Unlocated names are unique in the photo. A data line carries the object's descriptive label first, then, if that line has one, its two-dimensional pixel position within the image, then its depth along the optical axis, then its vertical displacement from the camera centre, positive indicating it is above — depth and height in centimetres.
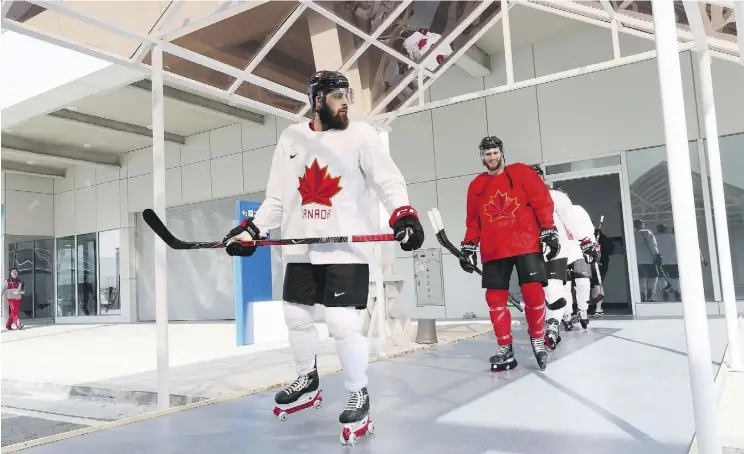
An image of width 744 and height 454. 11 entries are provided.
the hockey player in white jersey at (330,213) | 260 +29
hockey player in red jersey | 385 +14
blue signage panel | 771 -15
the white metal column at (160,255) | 356 +16
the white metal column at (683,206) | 183 +15
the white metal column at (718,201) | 352 +30
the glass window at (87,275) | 1805 +32
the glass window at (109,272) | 1734 +36
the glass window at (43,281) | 1948 +23
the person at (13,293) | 1482 -11
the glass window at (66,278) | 1870 +28
